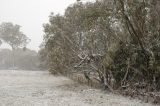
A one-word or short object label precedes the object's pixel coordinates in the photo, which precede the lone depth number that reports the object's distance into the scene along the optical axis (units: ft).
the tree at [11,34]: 205.67
